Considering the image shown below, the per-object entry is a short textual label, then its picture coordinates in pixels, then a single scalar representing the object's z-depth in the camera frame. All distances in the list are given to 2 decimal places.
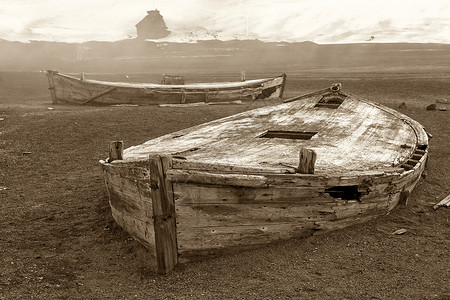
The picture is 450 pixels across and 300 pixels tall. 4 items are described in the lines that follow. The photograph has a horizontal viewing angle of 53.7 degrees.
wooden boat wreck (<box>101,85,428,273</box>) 5.37
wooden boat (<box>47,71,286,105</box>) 19.58
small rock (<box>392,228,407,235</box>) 6.82
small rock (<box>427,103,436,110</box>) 18.39
